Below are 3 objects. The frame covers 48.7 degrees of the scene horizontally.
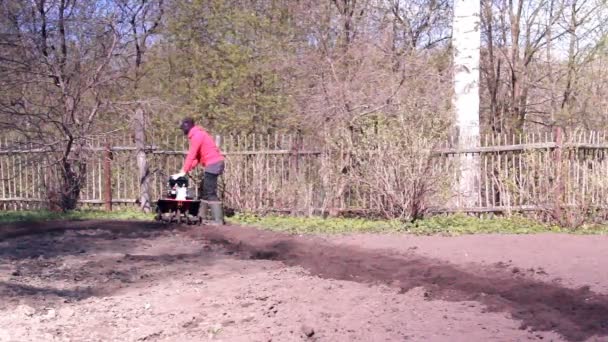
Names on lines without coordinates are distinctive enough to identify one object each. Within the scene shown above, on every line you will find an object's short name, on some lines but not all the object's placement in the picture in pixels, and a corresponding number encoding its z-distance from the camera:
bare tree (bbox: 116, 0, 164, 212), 14.21
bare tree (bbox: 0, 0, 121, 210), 13.95
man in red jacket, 11.74
